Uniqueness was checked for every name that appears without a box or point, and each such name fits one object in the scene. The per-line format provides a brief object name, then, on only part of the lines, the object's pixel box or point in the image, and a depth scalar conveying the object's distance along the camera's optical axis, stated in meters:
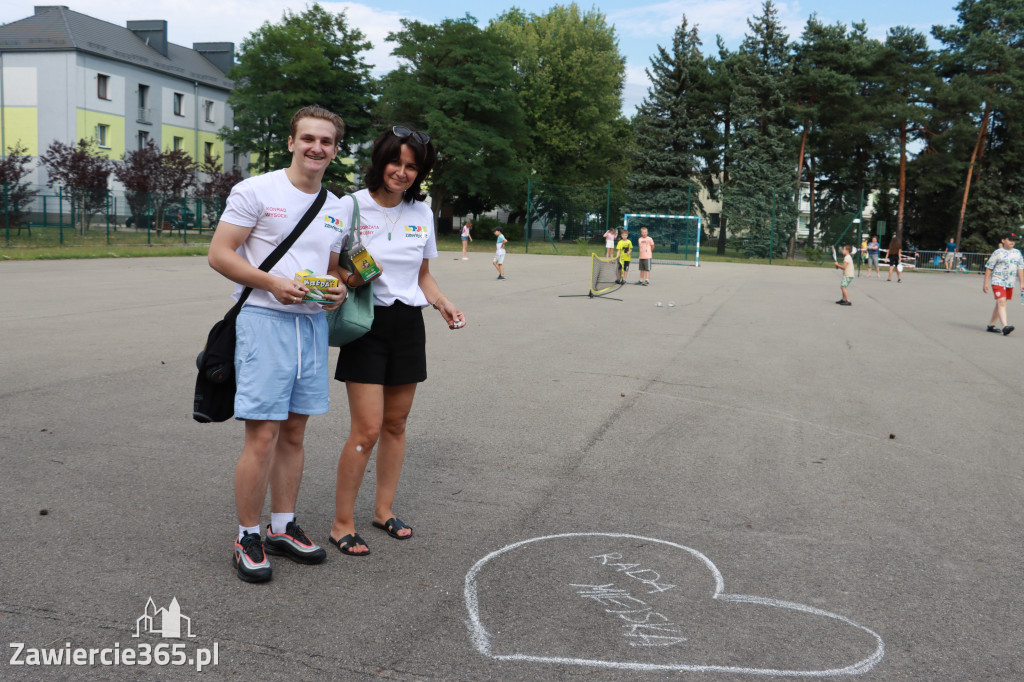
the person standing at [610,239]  30.64
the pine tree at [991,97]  49.41
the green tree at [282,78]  53.31
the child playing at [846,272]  20.11
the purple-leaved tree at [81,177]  33.41
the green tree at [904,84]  50.34
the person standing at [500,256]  24.16
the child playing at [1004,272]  14.76
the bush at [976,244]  52.66
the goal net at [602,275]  19.11
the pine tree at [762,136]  51.94
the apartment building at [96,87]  49.72
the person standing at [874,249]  36.91
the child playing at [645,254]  25.09
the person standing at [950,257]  48.88
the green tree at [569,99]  63.41
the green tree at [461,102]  52.12
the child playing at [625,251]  24.12
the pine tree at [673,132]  54.56
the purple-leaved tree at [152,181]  36.22
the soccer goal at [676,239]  45.78
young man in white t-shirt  3.46
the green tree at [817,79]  52.91
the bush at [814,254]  49.38
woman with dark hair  3.79
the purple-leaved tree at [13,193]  29.80
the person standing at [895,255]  33.56
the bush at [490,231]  59.41
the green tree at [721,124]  54.62
